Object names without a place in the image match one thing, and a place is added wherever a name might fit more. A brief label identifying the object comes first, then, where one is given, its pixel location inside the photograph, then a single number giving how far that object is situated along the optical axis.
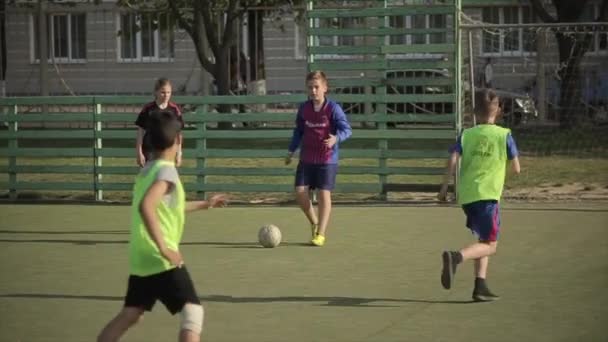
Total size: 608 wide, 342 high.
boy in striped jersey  13.02
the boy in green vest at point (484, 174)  9.53
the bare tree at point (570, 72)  22.88
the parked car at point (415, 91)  17.61
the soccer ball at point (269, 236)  12.77
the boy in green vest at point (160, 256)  6.70
